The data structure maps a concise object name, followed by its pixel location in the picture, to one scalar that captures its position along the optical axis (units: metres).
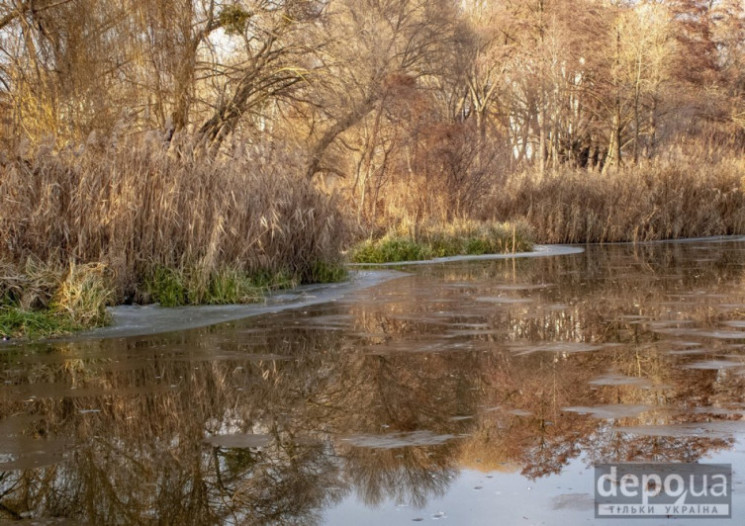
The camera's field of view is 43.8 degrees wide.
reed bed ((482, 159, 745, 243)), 26.33
